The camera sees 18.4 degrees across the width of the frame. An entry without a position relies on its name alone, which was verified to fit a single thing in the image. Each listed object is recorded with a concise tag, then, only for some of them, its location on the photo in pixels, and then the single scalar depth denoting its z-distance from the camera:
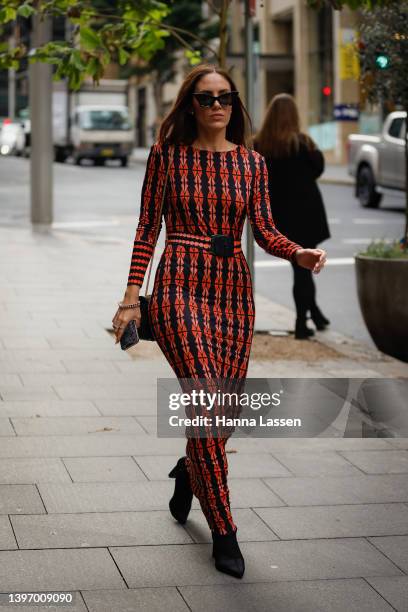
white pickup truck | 22.84
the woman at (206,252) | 4.41
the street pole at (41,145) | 18.62
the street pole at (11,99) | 111.48
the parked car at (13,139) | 49.47
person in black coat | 9.34
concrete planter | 8.63
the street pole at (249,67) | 9.33
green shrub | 8.86
